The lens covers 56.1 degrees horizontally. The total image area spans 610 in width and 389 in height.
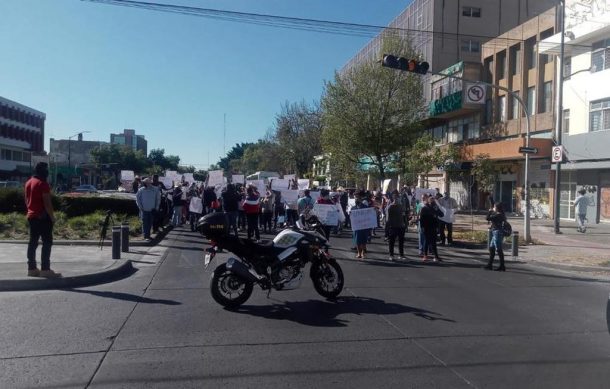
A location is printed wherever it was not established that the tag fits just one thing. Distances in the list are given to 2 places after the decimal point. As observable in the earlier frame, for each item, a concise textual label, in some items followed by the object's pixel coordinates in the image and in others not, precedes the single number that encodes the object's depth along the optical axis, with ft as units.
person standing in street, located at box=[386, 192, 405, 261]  45.80
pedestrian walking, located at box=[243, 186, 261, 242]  53.93
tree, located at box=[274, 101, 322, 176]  174.38
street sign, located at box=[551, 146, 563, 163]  63.28
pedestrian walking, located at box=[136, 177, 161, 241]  51.06
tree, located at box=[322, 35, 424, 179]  112.88
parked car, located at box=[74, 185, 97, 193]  159.24
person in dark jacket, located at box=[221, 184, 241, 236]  53.11
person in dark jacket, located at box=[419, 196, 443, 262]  46.85
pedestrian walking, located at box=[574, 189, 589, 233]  77.82
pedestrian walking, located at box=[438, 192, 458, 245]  59.47
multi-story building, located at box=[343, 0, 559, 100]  155.63
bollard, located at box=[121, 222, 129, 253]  43.52
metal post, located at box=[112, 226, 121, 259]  40.11
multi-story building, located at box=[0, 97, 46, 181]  227.61
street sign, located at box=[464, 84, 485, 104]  116.69
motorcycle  27.40
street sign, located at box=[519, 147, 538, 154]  62.13
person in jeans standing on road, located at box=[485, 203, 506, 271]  42.29
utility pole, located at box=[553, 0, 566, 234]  70.96
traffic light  52.37
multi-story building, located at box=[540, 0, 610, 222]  89.20
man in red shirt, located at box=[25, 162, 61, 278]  31.14
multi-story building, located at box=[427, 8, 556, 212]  109.40
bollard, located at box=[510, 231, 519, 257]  51.16
